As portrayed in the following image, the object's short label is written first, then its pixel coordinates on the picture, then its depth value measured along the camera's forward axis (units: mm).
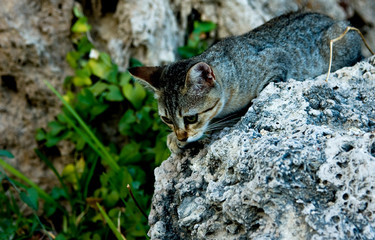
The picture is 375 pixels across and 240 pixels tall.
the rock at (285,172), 2100
